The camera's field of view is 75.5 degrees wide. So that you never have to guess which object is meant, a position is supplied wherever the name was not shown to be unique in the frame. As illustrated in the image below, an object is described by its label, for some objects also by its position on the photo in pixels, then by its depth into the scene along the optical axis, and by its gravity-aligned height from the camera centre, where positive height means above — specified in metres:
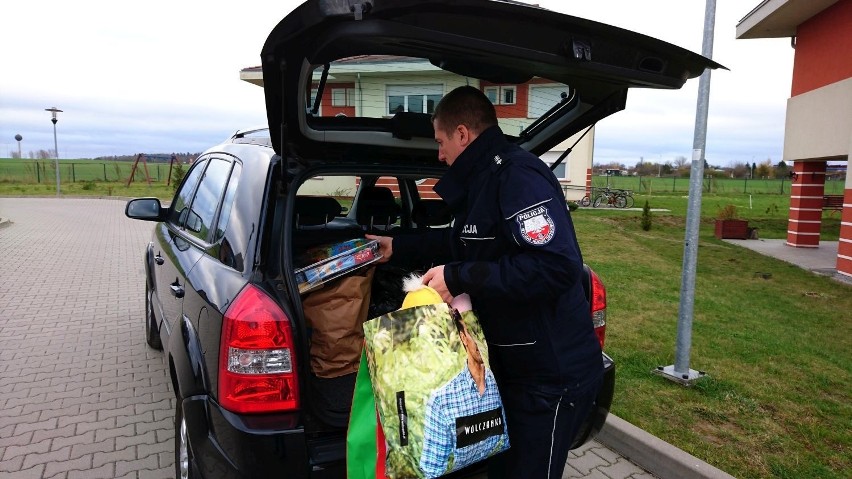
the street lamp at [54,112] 24.55 +2.81
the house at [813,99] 10.54 +1.79
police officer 1.65 -0.31
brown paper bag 2.46 -0.65
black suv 1.75 +0.13
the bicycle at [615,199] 26.95 -0.78
